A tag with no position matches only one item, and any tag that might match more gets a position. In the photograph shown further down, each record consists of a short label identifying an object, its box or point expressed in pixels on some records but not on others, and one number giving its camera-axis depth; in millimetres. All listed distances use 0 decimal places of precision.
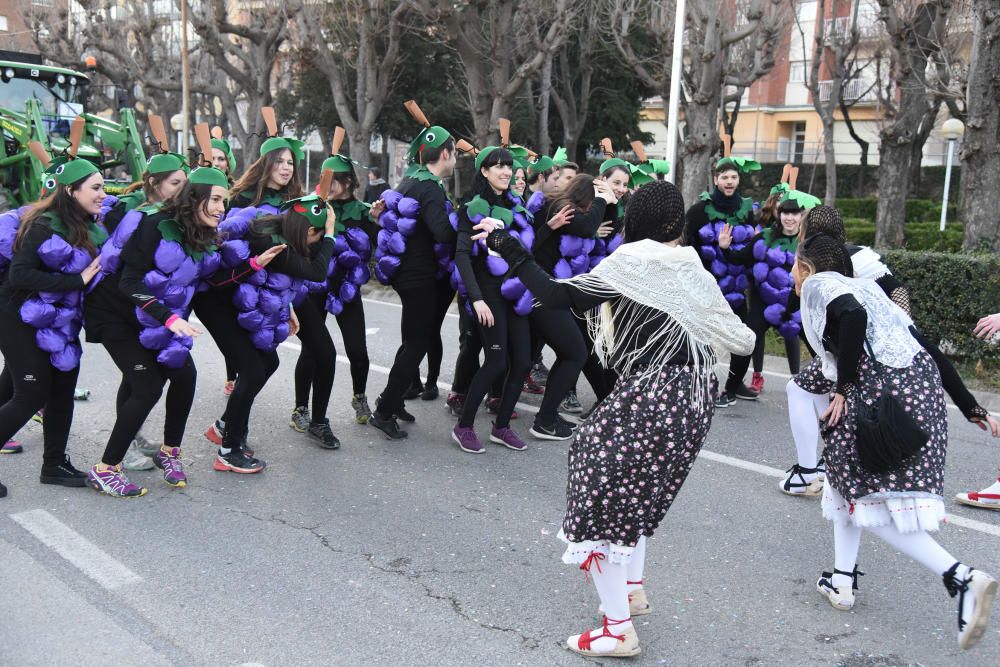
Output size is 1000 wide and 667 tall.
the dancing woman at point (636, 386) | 3215
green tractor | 12352
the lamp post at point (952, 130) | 24016
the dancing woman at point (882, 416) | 3459
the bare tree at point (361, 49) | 18438
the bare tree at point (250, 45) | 19469
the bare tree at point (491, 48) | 14961
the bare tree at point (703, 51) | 13281
